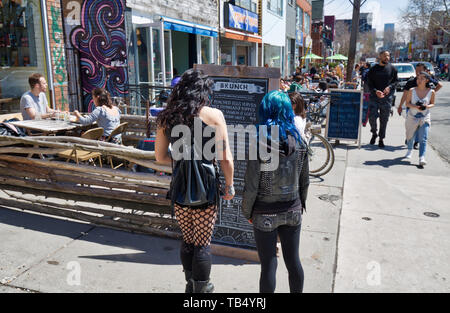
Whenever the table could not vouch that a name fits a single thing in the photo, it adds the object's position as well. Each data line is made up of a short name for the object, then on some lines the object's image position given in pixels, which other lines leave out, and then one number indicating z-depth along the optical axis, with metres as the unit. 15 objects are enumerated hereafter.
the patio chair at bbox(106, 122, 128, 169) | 5.86
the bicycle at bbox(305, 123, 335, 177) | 6.59
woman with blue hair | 2.68
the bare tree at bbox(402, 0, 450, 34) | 26.81
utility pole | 12.86
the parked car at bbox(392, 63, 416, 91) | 26.81
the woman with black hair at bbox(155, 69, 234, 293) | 2.76
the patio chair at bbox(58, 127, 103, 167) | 5.50
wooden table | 5.76
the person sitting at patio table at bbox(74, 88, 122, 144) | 5.96
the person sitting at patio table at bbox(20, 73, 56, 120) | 6.37
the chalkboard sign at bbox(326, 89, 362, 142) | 8.65
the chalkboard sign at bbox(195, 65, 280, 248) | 3.72
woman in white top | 7.28
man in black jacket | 8.73
